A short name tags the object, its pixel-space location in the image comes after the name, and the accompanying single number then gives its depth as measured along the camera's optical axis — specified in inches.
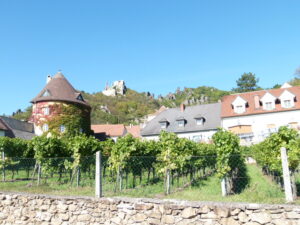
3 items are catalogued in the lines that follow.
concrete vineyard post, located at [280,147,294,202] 218.8
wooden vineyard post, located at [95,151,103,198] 262.8
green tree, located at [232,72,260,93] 2997.0
